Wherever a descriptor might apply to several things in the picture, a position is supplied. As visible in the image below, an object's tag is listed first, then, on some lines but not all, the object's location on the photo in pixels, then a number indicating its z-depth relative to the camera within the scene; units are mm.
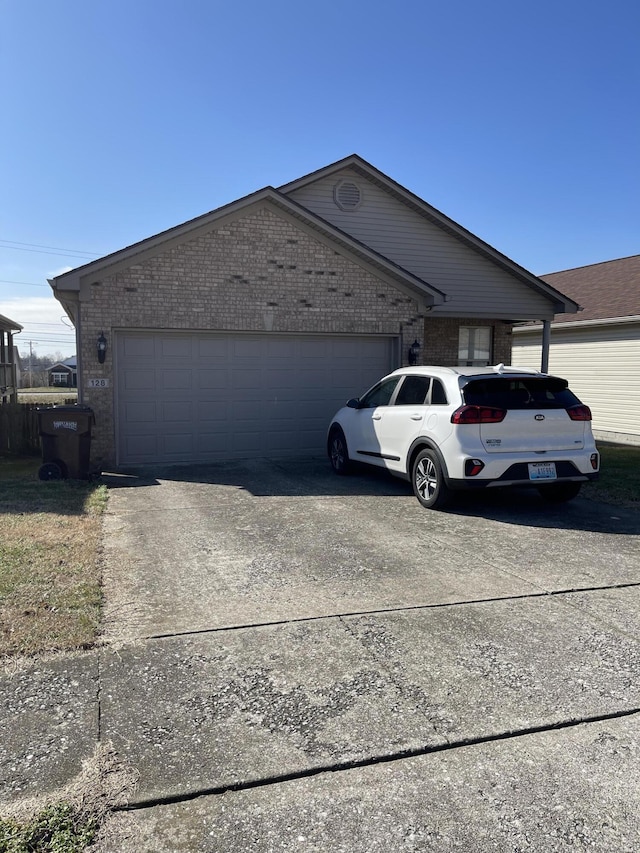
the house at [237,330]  11344
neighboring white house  17328
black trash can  10461
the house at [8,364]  20145
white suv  7555
